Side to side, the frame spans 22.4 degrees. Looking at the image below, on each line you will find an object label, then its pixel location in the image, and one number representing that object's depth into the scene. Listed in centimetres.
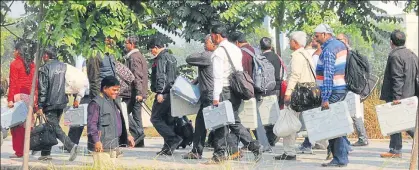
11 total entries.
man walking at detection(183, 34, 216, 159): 1368
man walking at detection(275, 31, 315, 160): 1368
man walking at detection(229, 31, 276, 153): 1445
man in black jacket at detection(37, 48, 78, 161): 1456
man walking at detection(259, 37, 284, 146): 1554
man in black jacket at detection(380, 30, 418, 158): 1365
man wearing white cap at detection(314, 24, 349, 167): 1267
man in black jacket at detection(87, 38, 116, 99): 1540
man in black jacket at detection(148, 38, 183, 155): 1528
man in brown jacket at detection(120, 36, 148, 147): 1614
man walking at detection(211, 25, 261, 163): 1334
